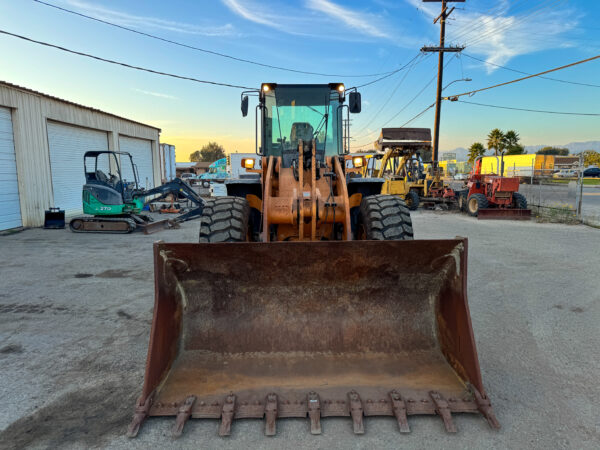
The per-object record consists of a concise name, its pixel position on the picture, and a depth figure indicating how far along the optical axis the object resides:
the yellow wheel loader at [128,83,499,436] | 2.64
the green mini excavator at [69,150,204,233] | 11.47
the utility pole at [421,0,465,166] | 21.61
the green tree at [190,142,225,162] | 94.31
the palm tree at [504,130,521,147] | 55.77
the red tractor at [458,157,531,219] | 14.94
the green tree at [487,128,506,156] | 56.84
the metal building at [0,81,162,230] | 11.94
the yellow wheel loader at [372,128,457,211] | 17.67
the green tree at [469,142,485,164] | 61.49
